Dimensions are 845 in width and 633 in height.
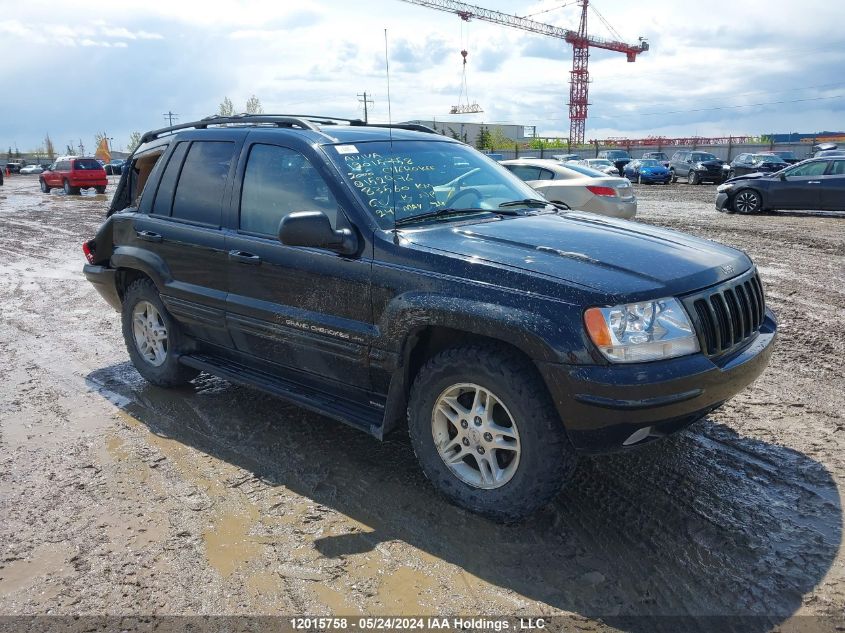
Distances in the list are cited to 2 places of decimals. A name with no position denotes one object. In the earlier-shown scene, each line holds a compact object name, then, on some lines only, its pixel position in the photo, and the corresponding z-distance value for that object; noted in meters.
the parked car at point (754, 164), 31.05
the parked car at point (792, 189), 16.52
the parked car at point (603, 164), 31.78
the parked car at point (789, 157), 33.53
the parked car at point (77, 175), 32.53
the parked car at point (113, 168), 54.55
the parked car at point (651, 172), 35.06
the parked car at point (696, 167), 32.53
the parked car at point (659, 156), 45.78
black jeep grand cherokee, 3.02
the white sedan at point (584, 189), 11.84
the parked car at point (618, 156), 44.06
